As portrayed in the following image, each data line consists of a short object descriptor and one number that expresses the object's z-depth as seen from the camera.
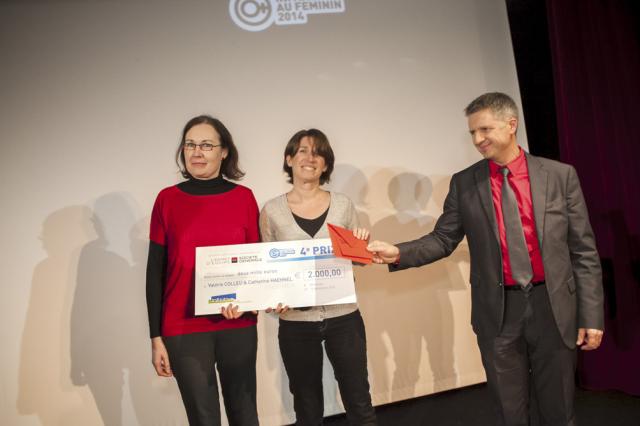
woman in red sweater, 1.58
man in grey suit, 1.56
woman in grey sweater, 1.72
